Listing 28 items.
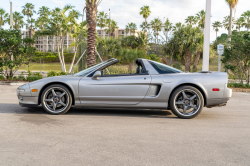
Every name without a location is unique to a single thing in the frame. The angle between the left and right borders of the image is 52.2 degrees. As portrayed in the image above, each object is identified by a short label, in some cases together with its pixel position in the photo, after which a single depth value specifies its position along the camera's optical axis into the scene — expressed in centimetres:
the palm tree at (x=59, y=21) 3038
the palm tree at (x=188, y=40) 3175
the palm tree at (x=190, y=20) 5332
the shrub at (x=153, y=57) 3489
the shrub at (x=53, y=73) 1662
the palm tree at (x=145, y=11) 5526
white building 11189
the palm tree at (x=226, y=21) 6354
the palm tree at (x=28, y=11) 6525
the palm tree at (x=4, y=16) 6300
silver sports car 564
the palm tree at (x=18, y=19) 6625
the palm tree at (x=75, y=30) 3256
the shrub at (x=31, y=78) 1568
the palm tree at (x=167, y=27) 4184
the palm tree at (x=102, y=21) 6650
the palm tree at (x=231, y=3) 3406
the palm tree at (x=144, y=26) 5022
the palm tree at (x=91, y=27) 1541
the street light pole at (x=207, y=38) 1324
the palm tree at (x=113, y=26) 6969
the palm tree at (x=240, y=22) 5750
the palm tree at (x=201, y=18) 5158
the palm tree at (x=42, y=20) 3077
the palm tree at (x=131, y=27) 6266
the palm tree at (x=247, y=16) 5660
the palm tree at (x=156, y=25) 4187
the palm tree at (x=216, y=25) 6806
